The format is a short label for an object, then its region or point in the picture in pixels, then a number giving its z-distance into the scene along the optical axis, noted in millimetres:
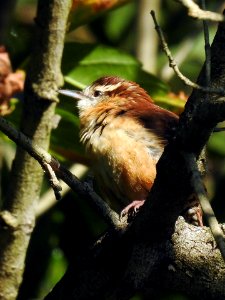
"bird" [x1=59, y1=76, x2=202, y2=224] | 9273
